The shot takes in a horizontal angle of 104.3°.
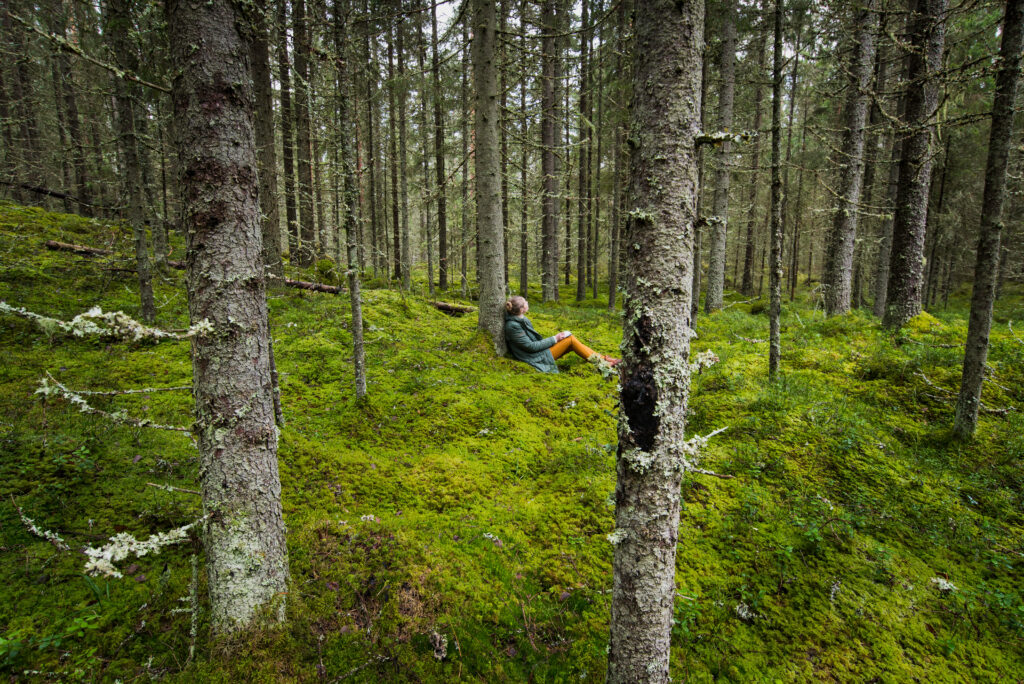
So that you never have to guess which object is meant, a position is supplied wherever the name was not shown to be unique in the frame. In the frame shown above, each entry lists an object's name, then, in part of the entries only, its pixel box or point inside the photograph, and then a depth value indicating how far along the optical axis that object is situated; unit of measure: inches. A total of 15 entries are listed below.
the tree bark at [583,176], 625.5
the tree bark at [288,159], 482.0
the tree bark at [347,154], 193.0
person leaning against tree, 305.0
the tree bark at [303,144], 464.0
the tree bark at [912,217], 316.5
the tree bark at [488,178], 283.6
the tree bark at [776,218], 243.1
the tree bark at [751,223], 779.8
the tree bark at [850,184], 400.2
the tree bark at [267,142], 374.3
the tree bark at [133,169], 269.0
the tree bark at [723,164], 500.6
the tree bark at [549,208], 610.9
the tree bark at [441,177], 631.9
